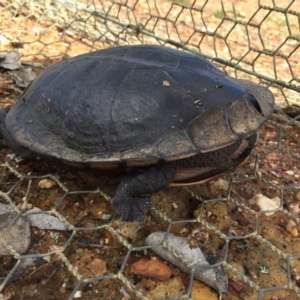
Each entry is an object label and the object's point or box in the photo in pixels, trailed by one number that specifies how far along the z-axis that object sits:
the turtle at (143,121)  0.24
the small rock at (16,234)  0.23
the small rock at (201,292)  0.22
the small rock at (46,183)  0.28
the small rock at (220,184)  0.29
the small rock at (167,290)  0.22
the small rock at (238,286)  0.22
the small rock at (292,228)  0.26
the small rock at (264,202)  0.28
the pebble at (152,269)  0.22
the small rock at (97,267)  0.23
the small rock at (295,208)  0.28
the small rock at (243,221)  0.26
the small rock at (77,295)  0.21
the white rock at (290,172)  0.32
